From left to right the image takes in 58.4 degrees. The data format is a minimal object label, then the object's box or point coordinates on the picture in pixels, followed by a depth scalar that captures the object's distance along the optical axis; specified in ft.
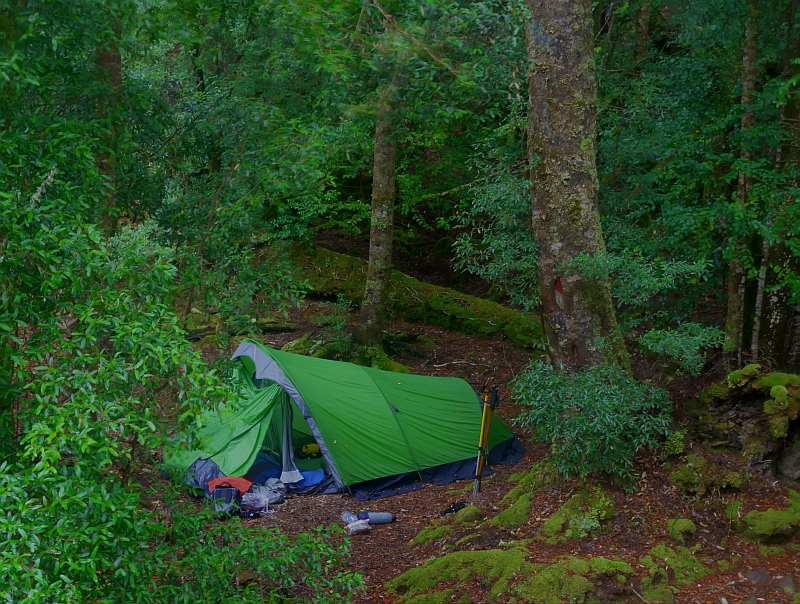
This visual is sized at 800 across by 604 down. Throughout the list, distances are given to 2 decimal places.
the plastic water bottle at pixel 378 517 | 23.62
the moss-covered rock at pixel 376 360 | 35.76
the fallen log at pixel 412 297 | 41.81
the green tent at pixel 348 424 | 26.63
